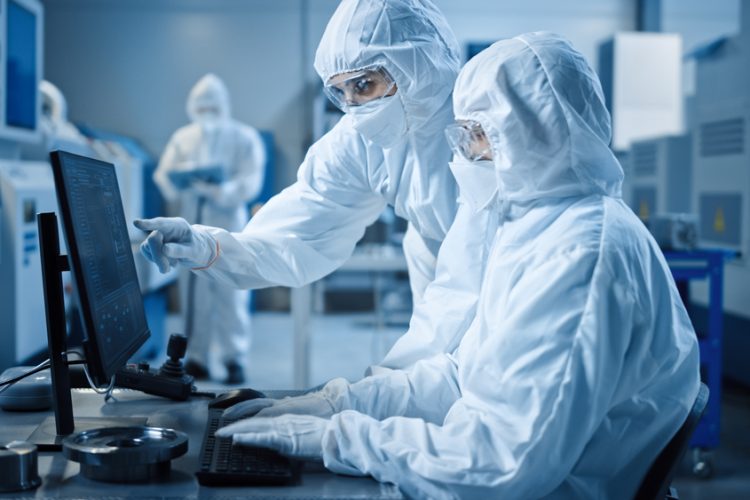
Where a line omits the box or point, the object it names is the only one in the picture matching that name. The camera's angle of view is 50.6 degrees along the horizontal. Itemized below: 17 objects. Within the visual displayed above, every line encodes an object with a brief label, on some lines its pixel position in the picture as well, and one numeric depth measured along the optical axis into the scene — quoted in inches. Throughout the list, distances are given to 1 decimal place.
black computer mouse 49.9
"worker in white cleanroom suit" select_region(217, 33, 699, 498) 36.2
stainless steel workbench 35.5
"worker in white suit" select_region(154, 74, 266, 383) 162.9
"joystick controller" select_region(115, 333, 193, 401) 52.0
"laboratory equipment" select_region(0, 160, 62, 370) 99.2
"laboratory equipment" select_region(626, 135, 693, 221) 156.9
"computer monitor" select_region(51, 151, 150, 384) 37.4
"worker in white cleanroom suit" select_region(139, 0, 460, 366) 60.6
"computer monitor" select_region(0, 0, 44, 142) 102.0
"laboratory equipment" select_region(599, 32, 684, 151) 206.8
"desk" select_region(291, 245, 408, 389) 128.9
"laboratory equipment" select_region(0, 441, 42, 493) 35.4
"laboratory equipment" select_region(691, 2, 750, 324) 137.6
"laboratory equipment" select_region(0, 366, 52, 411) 49.0
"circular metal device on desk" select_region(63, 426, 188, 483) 36.8
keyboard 36.6
